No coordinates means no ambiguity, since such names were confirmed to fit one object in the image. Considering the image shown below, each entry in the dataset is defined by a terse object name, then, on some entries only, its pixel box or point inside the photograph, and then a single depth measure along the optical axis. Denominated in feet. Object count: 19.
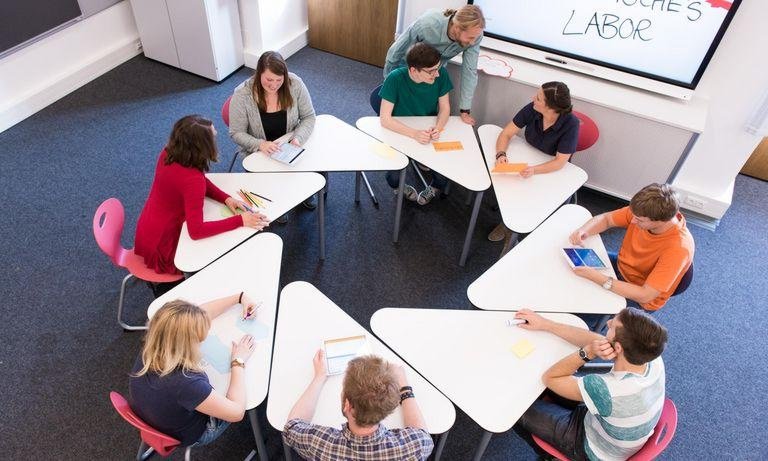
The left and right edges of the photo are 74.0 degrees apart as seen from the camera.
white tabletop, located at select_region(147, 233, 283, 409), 6.59
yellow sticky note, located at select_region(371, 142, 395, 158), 10.33
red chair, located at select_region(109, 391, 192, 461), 5.95
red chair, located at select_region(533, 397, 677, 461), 6.20
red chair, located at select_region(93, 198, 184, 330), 8.32
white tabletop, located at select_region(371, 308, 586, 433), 6.61
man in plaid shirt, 5.41
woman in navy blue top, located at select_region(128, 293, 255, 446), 5.87
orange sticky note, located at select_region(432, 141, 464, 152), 10.64
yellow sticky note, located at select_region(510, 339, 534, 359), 7.13
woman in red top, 8.05
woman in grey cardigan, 9.61
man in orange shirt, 7.61
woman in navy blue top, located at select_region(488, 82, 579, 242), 10.02
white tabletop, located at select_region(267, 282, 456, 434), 6.31
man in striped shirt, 6.18
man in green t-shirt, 10.36
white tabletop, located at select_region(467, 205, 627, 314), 7.85
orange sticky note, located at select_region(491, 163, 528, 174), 10.11
